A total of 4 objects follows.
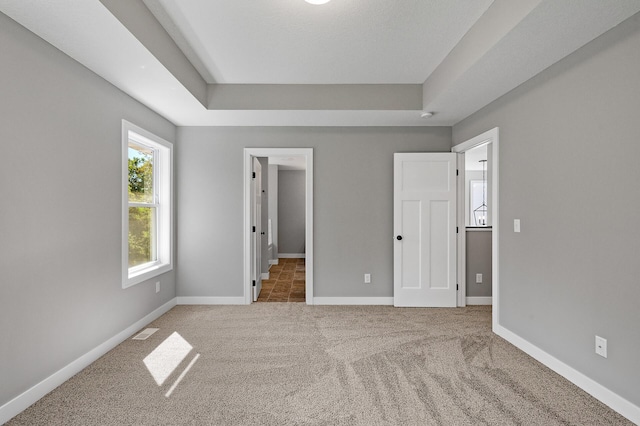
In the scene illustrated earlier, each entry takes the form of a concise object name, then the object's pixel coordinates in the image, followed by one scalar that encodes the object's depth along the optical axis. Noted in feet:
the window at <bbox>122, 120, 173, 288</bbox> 10.48
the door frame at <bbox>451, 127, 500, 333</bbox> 10.93
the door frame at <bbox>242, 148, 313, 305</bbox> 14.26
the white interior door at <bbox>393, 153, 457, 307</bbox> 13.92
